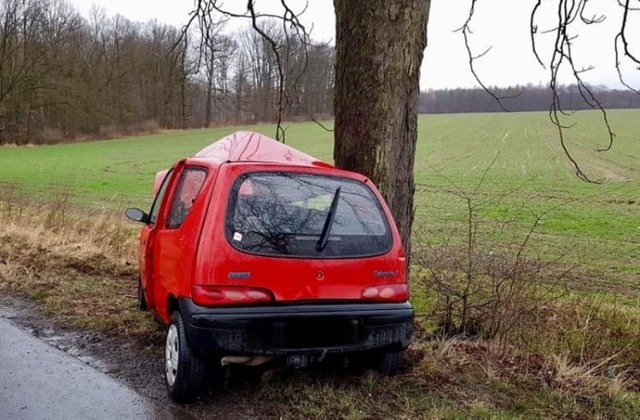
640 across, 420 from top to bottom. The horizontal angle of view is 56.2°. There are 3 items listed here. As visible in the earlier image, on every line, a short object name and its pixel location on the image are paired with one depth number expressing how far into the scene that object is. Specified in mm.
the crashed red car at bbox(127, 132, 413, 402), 3674
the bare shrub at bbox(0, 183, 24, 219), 11354
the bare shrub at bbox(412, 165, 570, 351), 5324
